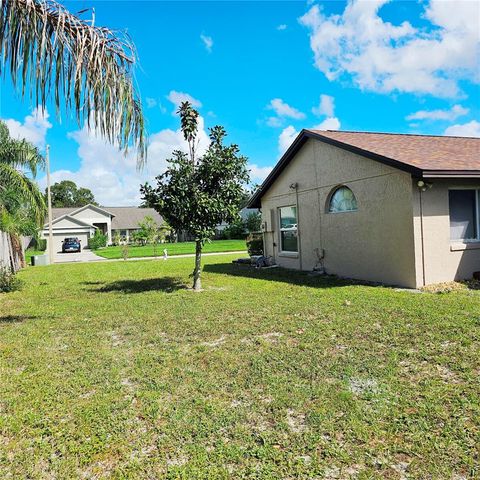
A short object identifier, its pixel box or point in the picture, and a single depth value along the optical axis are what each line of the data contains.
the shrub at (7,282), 11.07
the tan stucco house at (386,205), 8.73
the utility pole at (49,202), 23.85
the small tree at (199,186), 9.44
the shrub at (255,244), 17.17
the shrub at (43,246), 39.82
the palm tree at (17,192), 14.11
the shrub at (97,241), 43.78
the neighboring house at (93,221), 44.66
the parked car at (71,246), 38.66
